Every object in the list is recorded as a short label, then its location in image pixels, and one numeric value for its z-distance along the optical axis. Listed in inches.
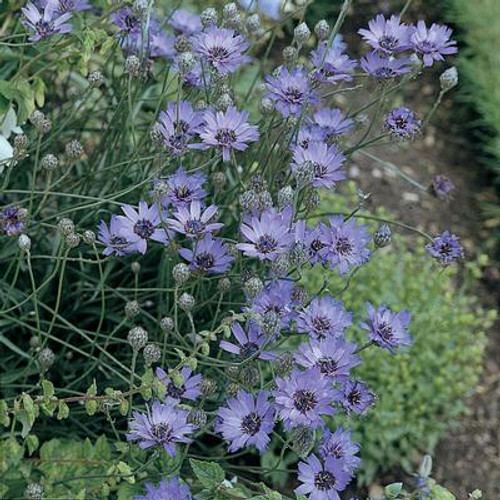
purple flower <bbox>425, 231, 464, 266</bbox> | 38.6
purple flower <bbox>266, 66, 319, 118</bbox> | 38.3
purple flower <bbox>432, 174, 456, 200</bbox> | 42.7
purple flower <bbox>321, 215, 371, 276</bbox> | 36.5
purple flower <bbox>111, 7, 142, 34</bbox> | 41.3
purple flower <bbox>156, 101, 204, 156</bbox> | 37.0
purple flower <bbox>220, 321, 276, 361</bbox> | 35.7
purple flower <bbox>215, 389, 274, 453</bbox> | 34.8
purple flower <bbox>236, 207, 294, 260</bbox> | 34.8
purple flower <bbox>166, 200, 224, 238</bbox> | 35.5
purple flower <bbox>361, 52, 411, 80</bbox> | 38.5
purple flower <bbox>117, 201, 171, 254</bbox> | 36.6
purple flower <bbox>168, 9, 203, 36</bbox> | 45.9
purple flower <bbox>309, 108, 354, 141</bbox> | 39.7
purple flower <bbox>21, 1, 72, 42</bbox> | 37.7
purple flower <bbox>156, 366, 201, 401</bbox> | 36.3
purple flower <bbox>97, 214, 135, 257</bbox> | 37.0
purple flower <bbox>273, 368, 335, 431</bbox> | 33.7
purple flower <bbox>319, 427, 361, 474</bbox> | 35.3
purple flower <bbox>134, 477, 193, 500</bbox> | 34.5
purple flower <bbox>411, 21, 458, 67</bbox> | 39.0
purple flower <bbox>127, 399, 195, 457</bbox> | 34.4
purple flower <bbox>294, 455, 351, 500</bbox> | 34.8
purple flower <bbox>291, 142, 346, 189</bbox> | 36.7
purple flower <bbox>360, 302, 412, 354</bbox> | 36.7
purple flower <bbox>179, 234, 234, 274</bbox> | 36.3
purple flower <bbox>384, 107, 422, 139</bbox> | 37.9
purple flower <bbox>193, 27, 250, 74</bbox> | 37.6
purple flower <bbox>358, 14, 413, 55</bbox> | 38.6
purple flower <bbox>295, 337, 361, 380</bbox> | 34.9
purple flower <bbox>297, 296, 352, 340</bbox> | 35.9
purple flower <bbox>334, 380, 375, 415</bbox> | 35.4
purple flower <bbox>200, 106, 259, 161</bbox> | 36.4
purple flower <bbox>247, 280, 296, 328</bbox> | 35.3
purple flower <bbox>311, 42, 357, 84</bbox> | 38.5
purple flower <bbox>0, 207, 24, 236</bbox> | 37.3
